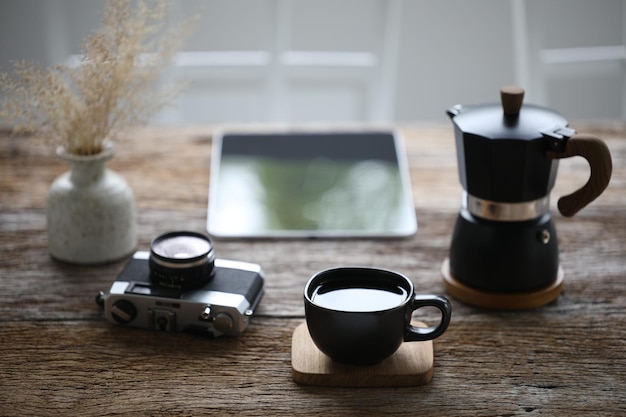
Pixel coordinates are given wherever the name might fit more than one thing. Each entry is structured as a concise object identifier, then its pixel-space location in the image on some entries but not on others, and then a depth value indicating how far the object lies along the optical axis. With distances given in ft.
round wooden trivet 3.98
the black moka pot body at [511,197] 3.68
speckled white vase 4.26
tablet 4.75
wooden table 3.34
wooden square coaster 3.44
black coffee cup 3.36
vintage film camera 3.73
